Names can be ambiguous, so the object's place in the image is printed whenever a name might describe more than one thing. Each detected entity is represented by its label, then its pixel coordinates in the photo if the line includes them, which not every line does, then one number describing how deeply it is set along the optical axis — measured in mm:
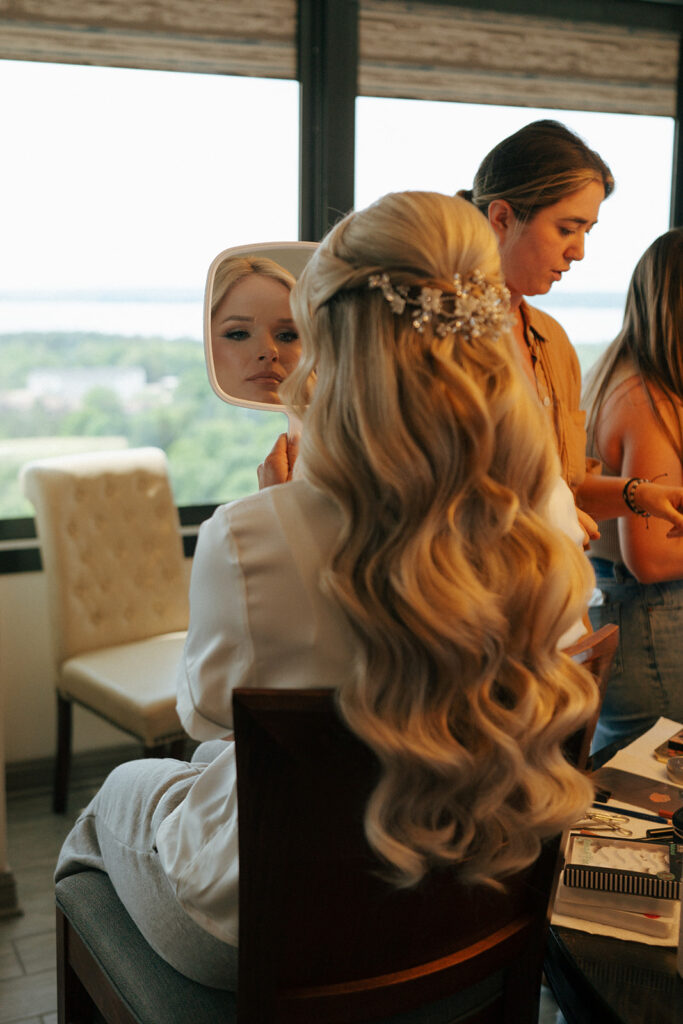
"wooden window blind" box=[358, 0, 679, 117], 3154
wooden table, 966
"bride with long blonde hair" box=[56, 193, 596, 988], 853
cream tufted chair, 2596
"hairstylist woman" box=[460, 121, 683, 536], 1604
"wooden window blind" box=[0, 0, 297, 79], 2750
